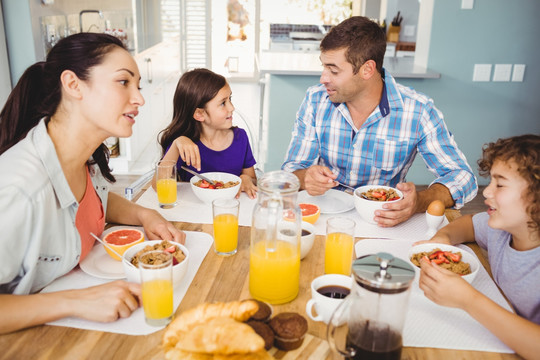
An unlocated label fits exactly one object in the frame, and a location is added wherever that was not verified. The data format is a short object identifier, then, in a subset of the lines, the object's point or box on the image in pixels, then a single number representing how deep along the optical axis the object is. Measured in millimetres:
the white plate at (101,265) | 1179
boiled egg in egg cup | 1441
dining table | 905
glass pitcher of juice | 1033
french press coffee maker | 768
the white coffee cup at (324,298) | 945
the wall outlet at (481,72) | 3801
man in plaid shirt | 1971
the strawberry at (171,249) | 1178
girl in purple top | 2131
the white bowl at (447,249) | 1217
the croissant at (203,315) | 854
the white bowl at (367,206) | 1498
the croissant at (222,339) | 779
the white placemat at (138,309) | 980
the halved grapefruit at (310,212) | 1489
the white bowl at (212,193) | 1657
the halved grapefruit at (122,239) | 1242
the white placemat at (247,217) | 1476
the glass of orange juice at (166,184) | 1638
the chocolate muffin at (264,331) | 875
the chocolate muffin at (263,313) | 910
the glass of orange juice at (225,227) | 1288
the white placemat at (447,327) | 963
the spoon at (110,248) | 1226
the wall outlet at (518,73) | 3795
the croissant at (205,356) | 793
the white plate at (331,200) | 1650
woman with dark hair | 1005
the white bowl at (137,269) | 1090
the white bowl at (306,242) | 1238
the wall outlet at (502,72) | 3803
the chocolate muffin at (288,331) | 895
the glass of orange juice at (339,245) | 1144
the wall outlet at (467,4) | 3619
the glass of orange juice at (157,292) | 960
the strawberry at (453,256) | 1231
